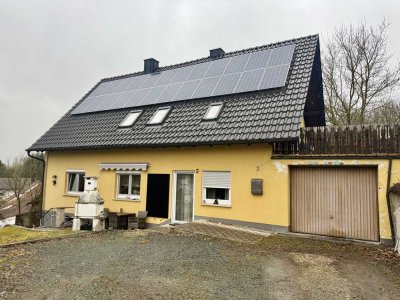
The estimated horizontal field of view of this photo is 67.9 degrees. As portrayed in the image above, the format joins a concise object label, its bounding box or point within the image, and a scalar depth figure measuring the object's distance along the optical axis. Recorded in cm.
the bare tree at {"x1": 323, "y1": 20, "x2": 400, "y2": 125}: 1884
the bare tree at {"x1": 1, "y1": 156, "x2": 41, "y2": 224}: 3064
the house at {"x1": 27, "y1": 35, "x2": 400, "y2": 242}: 959
